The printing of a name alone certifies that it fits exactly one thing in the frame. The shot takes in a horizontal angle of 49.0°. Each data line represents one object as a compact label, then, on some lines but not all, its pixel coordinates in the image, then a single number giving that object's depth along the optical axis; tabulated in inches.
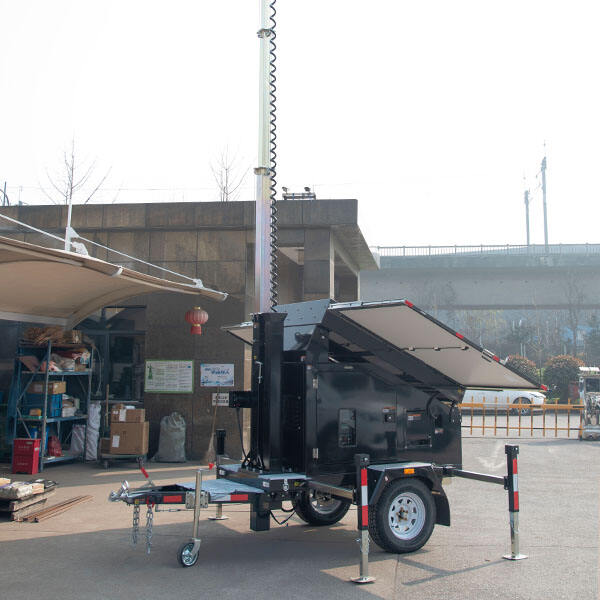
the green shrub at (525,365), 1357.0
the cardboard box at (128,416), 528.4
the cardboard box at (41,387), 515.2
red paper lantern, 542.0
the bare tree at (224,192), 850.8
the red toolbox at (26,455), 482.3
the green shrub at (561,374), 1360.7
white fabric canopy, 343.1
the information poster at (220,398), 355.5
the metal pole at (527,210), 2630.4
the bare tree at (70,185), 956.6
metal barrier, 841.6
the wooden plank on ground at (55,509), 348.5
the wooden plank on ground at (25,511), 344.2
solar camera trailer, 273.4
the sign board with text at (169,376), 560.4
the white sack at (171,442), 539.5
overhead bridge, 1550.2
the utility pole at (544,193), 2461.9
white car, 1111.0
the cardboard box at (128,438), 522.6
